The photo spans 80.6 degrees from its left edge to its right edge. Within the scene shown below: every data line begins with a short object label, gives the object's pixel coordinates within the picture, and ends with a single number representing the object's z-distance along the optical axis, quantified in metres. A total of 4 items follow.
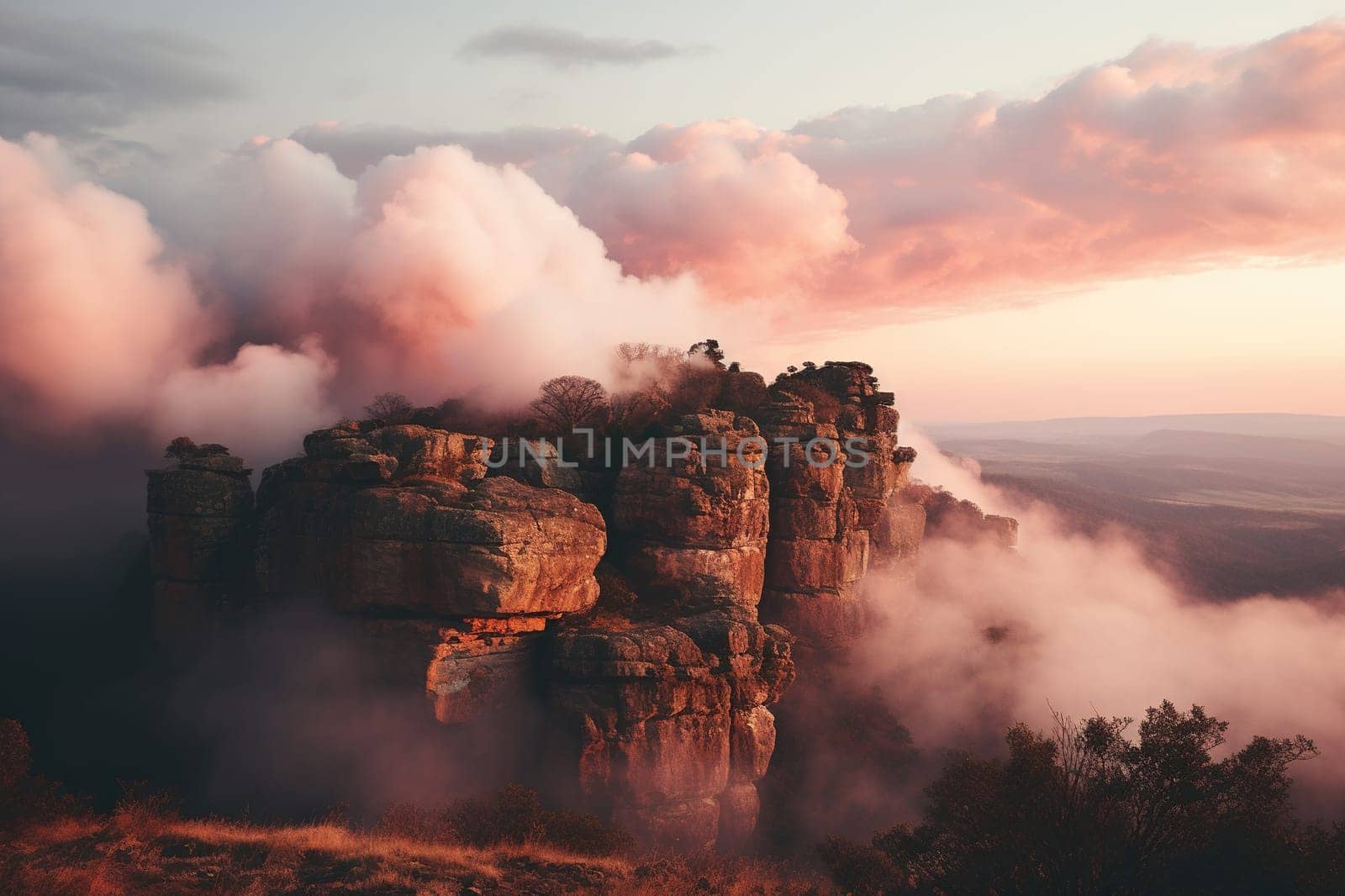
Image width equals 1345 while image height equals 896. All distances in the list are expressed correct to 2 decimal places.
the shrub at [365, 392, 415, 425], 51.50
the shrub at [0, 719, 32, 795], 27.86
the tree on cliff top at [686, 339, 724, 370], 60.22
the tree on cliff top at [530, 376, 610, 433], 49.69
